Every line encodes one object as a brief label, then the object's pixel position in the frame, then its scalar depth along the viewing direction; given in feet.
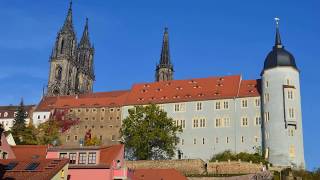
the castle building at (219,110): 220.54
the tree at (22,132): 217.54
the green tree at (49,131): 250.26
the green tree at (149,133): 223.08
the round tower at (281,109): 215.90
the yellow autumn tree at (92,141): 238.76
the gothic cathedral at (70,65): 366.49
